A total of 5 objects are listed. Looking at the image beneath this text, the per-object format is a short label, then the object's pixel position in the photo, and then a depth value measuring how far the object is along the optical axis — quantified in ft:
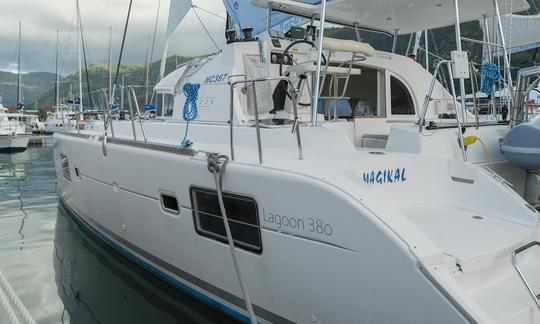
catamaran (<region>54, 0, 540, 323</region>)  7.76
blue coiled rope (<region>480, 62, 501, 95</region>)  14.23
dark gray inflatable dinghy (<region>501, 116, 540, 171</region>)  11.75
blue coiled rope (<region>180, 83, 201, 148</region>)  11.10
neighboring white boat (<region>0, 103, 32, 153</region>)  66.08
